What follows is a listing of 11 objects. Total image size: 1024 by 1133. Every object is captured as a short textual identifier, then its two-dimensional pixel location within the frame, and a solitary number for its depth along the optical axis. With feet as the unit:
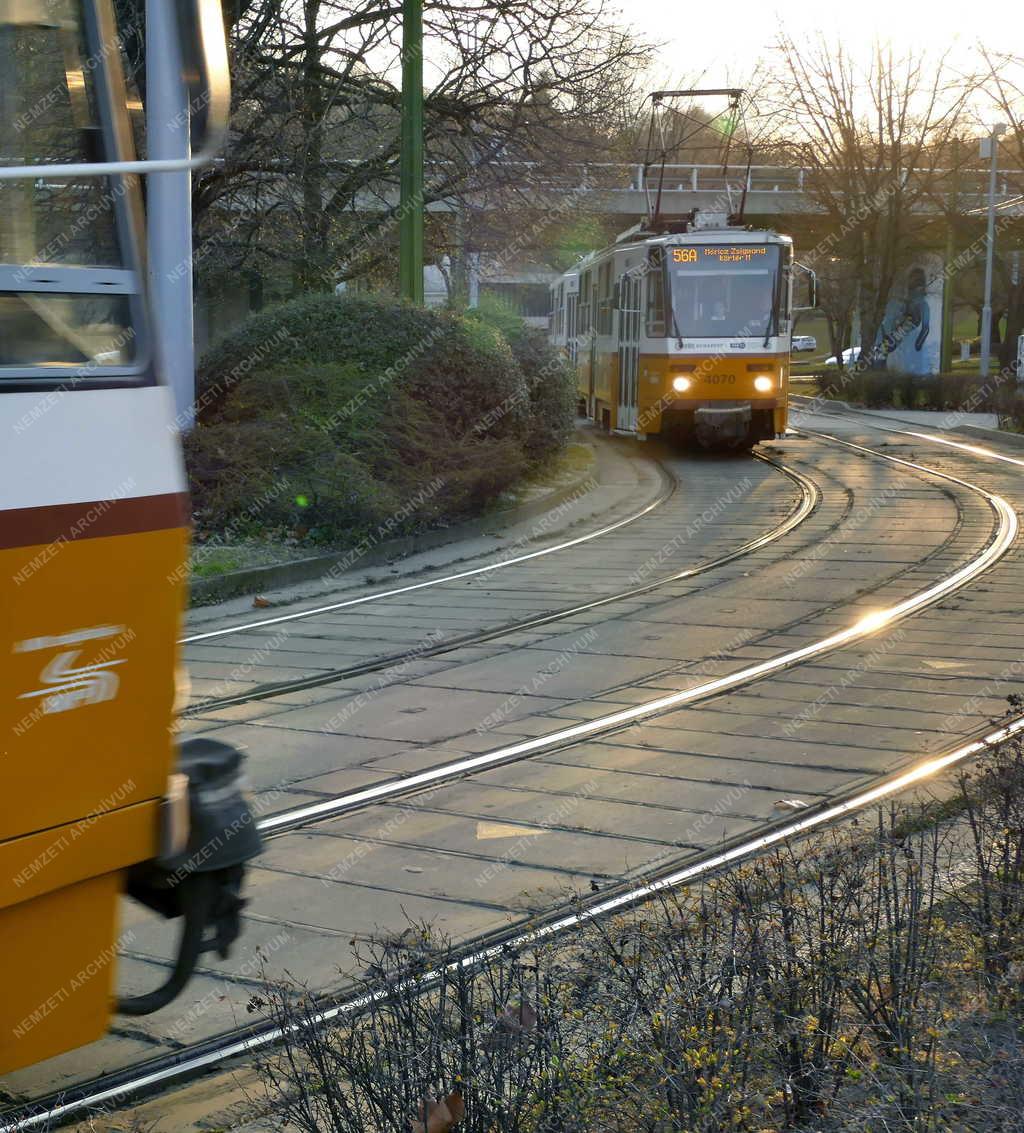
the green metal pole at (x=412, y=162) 55.06
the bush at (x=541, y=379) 62.69
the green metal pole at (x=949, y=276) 142.64
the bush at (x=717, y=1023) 9.89
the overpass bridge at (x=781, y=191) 143.23
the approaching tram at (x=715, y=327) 71.20
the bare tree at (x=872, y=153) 135.74
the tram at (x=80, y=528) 10.36
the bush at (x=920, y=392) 116.57
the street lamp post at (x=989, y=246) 124.67
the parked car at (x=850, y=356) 190.24
